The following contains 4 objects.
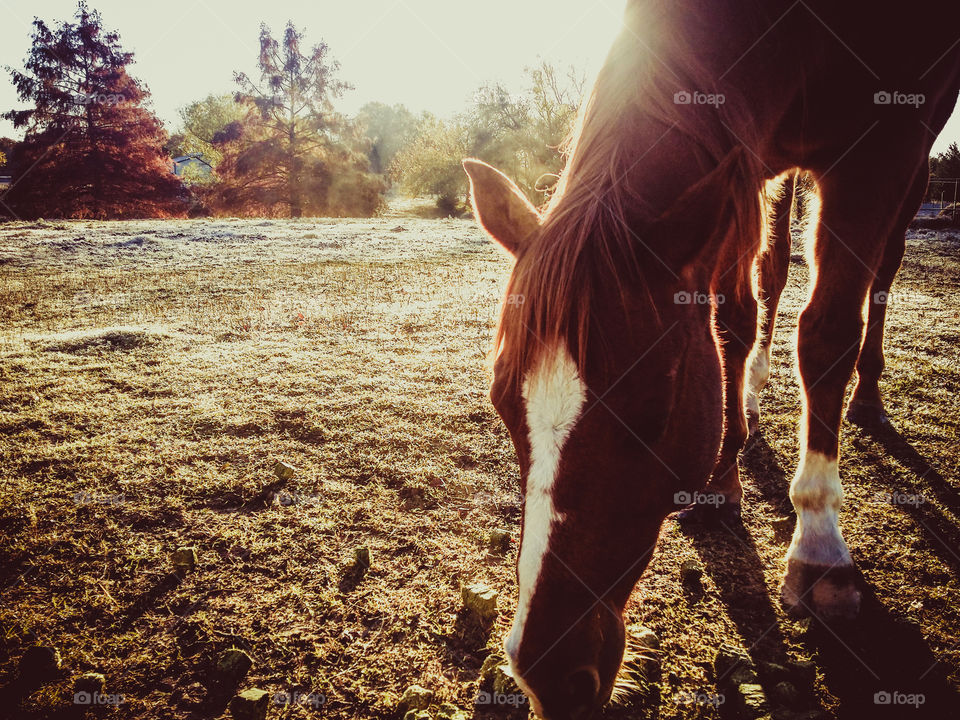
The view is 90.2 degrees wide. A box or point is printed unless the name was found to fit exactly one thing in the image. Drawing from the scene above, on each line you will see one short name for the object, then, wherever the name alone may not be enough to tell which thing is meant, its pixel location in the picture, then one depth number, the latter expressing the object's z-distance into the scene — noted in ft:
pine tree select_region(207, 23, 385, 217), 92.73
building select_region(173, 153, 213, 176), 126.62
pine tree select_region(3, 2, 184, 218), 74.64
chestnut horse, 4.31
